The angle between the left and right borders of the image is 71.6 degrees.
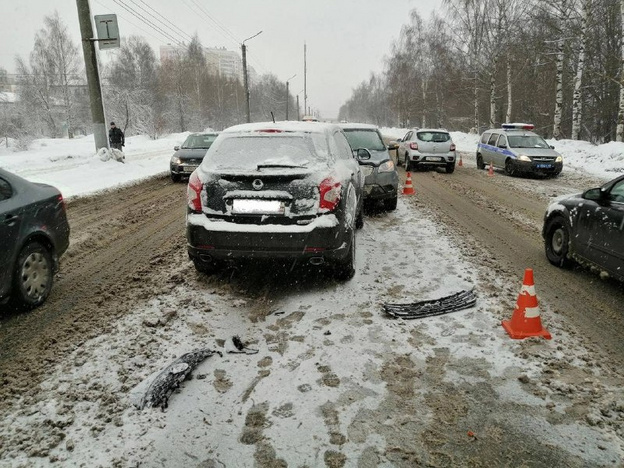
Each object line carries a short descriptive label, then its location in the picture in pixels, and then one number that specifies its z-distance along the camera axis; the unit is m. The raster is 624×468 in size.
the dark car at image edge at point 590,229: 4.52
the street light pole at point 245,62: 34.26
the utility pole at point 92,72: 15.09
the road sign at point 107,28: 14.56
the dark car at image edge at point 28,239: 3.88
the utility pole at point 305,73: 78.19
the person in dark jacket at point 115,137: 20.41
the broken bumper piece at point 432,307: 4.14
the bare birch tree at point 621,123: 18.31
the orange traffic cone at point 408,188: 11.55
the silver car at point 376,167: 8.52
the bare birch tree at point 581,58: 19.62
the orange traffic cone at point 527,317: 3.70
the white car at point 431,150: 15.77
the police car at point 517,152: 14.39
